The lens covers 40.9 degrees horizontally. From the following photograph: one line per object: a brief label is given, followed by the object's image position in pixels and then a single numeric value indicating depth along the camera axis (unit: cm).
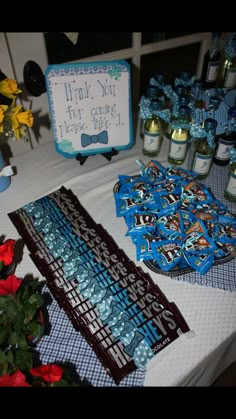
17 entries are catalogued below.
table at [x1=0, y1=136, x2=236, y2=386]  70
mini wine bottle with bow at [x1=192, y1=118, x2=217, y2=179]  100
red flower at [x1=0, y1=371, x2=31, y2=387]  55
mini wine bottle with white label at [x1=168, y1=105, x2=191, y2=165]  104
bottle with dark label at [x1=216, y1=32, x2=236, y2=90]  123
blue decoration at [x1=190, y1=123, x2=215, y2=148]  100
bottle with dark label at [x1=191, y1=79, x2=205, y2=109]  114
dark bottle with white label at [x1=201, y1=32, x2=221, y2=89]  123
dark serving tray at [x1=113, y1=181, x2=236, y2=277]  83
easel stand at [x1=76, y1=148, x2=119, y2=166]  115
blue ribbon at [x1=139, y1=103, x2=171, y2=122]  109
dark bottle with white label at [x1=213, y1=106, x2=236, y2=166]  99
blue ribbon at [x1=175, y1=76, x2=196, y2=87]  122
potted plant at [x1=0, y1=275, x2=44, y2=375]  61
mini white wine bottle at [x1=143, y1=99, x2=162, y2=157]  113
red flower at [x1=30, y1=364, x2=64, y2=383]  54
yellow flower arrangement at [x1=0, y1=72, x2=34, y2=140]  85
